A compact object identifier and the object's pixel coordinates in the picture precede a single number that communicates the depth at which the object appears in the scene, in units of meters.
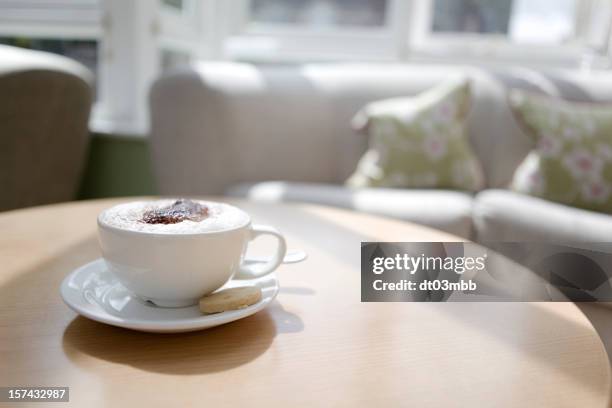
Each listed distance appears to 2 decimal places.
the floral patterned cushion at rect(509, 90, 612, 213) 1.70
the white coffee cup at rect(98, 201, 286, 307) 0.51
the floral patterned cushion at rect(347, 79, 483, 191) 1.89
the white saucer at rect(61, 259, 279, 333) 0.50
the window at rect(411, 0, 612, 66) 2.68
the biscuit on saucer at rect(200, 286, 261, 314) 0.54
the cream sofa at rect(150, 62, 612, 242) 1.62
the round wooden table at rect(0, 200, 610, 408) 0.44
